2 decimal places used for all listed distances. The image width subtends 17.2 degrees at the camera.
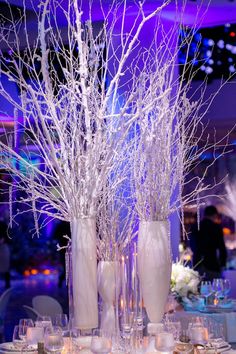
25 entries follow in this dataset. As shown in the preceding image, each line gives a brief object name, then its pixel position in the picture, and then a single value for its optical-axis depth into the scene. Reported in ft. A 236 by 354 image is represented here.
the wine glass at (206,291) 18.37
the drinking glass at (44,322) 10.48
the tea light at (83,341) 10.20
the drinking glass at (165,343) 9.14
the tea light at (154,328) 10.12
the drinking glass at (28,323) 10.37
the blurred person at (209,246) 30.19
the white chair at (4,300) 23.13
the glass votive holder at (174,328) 9.91
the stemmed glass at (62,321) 10.30
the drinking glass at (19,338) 10.39
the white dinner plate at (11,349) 10.11
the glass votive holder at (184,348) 9.27
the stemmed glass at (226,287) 18.81
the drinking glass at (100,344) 9.14
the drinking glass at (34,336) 10.16
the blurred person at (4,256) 35.76
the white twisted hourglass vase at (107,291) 10.36
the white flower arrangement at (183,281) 18.08
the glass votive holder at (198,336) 9.66
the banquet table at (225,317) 16.46
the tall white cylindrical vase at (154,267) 10.11
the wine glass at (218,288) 18.60
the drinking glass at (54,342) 9.46
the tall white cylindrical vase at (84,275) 9.98
